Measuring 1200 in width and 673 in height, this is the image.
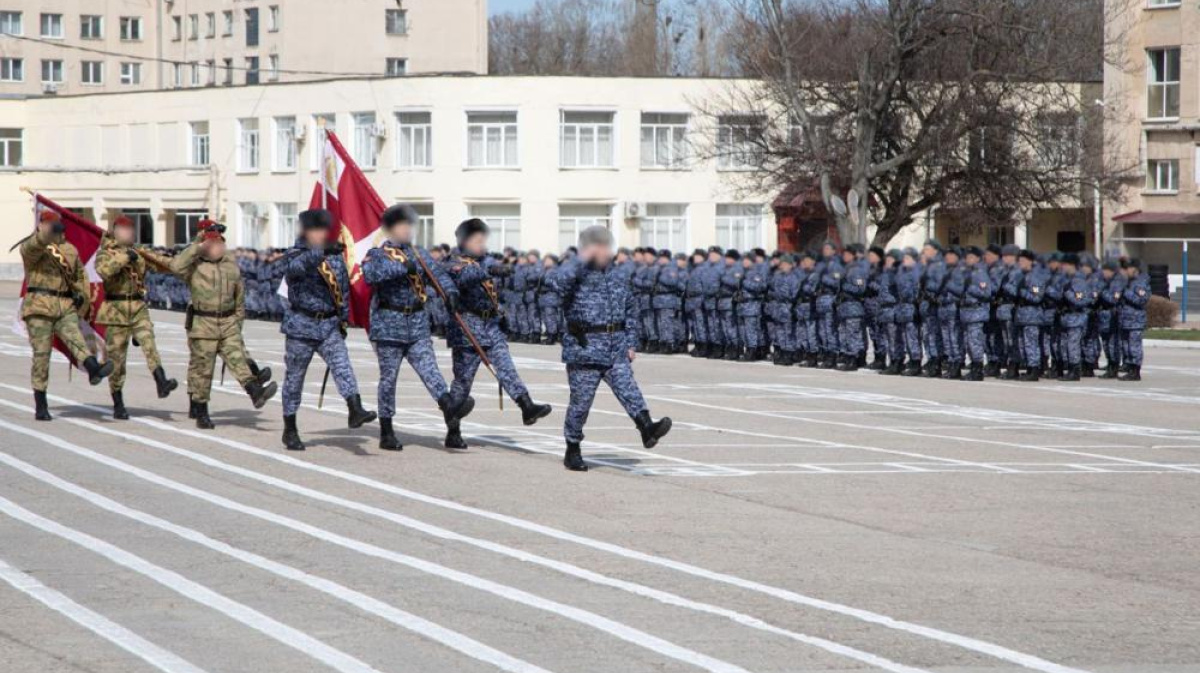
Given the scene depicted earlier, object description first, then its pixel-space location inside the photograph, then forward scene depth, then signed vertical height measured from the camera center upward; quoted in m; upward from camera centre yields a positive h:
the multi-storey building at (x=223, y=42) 81.19 +13.56
